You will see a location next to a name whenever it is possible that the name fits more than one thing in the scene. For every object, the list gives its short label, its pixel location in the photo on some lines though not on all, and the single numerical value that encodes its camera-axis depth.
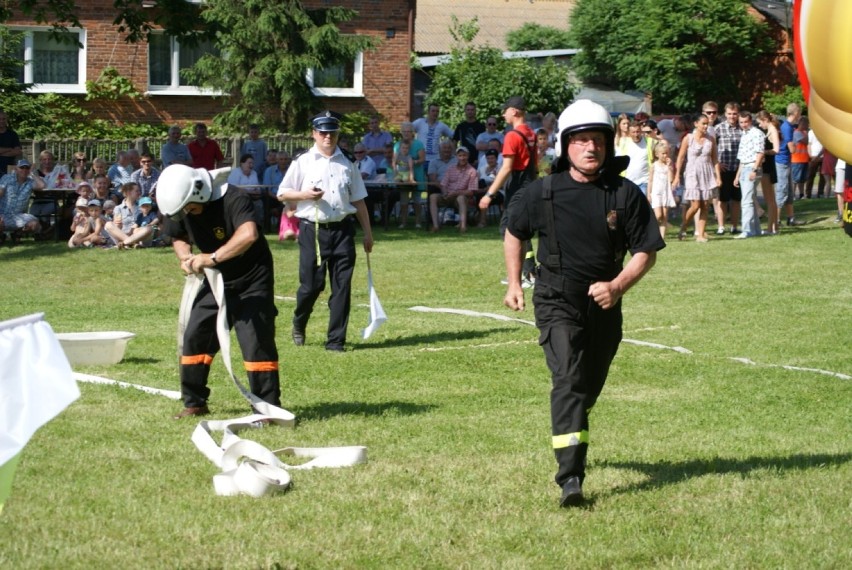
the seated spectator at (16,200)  21.08
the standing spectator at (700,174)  20.77
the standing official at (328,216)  11.70
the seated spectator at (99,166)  22.02
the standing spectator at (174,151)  23.30
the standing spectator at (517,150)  14.73
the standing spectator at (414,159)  24.31
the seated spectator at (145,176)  22.00
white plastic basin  10.66
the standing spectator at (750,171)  20.75
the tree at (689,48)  45.16
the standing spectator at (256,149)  24.69
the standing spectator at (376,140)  25.55
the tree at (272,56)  32.84
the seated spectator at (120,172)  22.33
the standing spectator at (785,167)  22.39
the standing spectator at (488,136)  24.59
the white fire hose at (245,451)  6.48
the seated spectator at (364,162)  24.59
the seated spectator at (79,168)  23.00
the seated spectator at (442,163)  24.05
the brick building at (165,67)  34.80
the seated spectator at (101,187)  21.47
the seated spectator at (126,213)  20.72
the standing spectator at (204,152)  23.80
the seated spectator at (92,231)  20.78
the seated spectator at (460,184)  23.44
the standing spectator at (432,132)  25.10
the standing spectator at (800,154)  25.67
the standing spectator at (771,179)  21.66
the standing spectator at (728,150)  21.73
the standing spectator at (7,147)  21.61
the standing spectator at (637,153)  20.02
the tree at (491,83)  37.12
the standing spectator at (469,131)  24.91
